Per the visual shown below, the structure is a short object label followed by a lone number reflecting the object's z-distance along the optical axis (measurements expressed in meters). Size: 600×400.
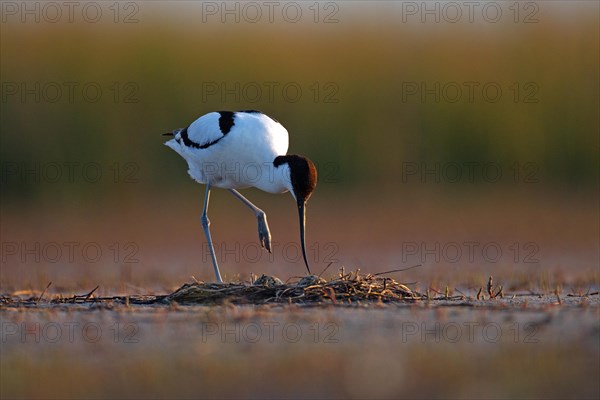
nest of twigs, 17.33
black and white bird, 19.27
